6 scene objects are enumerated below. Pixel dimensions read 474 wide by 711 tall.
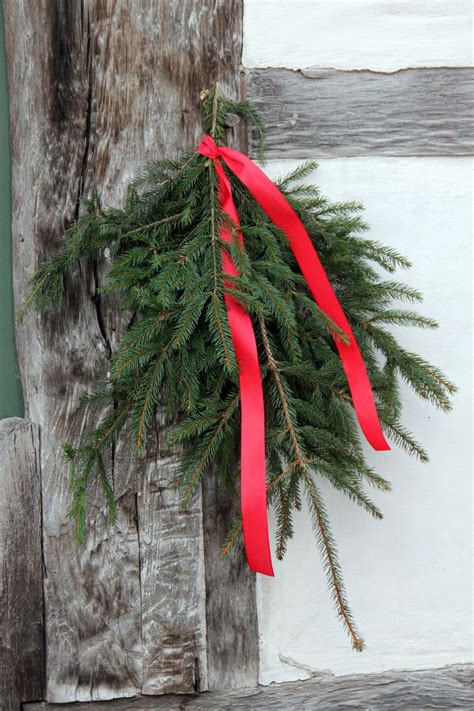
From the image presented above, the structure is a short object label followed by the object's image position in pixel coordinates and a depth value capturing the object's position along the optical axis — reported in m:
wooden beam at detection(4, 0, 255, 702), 1.93
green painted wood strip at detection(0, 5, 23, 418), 1.98
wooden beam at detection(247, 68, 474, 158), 1.96
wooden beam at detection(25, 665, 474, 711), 1.95
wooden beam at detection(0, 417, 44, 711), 1.94
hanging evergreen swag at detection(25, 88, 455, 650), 1.85
